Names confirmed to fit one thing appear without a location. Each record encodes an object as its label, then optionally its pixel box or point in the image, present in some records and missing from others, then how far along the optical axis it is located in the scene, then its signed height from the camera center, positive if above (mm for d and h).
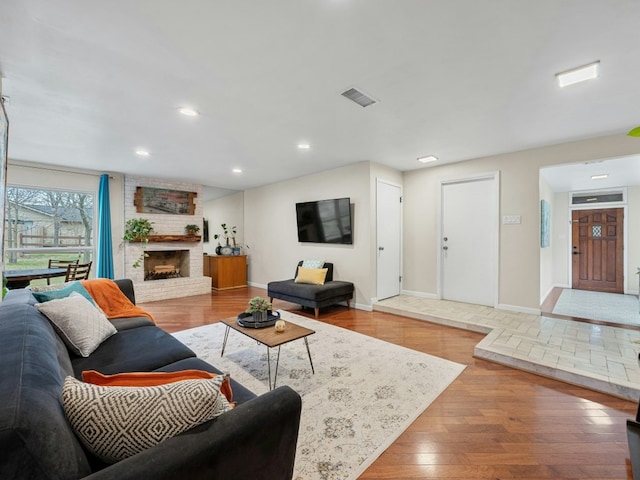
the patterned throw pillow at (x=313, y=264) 5057 -457
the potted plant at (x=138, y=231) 5516 +167
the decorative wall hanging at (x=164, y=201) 5738 +834
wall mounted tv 4887 +335
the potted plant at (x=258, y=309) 2643 -665
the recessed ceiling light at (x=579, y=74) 2072 +1270
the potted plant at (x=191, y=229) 6366 +235
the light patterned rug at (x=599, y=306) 4008 -1147
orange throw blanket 2697 -597
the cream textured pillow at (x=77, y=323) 1889 -593
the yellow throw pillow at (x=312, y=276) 4719 -633
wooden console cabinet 6648 -767
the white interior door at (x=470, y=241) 4422 -42
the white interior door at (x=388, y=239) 4824 -6
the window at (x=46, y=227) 4578 +229
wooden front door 5918 -247
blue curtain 5203 +104
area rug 1621 -1227
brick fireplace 5578 -416
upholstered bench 4277 -863
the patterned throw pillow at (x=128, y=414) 822 -530
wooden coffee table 2232 -815
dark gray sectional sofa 654 -585
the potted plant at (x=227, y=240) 7047 -24
